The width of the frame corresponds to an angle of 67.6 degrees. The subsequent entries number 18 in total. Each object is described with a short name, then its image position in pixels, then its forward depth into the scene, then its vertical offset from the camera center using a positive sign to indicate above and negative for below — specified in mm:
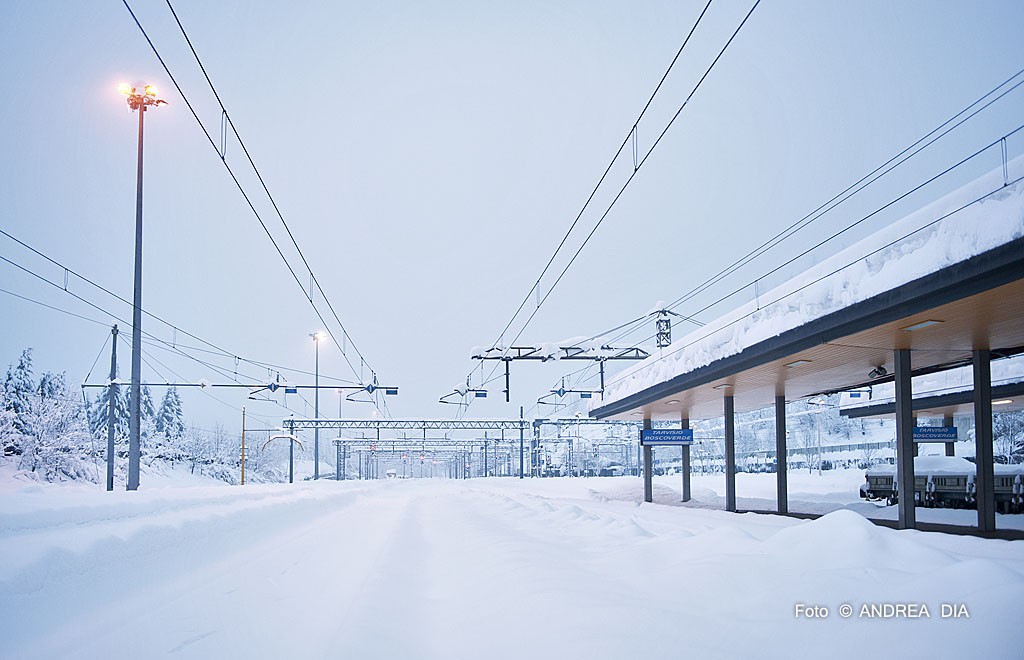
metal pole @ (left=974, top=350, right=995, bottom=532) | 15859 -1247
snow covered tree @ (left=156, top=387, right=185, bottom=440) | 94250 -1394
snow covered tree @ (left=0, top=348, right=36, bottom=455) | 38375 +291
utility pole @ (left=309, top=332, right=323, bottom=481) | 60250 +3222
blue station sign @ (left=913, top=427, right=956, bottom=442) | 26891 -1160
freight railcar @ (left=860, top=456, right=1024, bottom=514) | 23203 -2719
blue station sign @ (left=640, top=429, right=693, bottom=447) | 31062 -1381
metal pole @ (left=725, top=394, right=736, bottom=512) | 26375 -2173
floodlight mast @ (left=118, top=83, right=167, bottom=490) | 22859 +939
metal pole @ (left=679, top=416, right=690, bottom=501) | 33594 -2905
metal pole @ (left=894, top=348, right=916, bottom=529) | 16484 -1201
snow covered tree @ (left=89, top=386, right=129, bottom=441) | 64938 -1001
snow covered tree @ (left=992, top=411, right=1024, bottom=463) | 54188 -2320
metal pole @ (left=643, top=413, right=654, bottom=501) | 34722 -3331
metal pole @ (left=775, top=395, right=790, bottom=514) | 24109 -2175
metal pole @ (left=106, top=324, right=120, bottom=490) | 31180 -1420
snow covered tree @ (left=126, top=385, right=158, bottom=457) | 72394 -2913
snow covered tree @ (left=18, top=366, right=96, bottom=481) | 39719 -1693
